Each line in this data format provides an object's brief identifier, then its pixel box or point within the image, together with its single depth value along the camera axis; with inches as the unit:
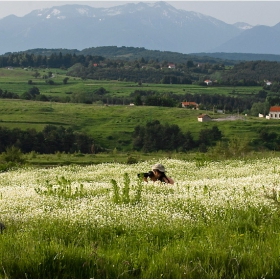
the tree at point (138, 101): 5878.4
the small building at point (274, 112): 5944.9
